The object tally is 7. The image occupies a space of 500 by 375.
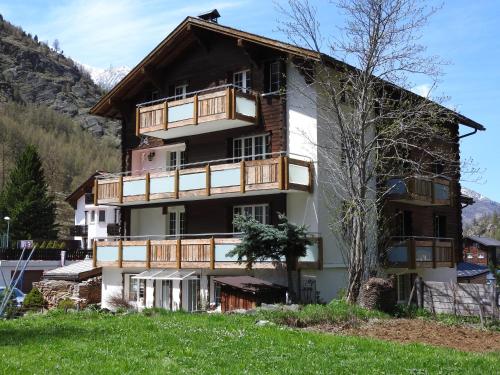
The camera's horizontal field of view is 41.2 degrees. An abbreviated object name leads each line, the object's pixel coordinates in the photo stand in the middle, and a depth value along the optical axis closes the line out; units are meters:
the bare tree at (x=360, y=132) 23.19
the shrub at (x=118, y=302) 30.37
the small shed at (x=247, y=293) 24.80
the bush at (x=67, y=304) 30.28
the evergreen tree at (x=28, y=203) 67.31
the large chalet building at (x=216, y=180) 26.47
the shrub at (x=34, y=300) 31.86
